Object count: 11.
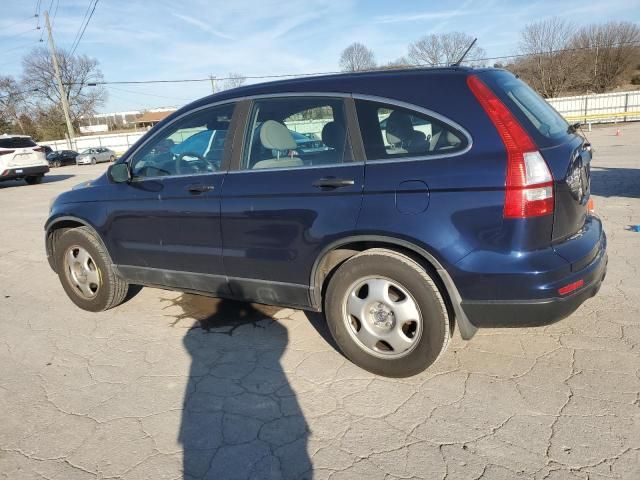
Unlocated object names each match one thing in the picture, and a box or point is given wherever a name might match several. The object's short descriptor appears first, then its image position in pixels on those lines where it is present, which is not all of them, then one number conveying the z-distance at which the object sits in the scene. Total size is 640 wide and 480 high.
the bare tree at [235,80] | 43.80
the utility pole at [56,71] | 34.15
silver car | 33.25
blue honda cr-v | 2.46
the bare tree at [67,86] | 53.16
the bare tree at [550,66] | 38.41
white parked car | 15.55
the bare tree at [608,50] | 39.75
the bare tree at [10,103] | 52.31
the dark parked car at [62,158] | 32.50
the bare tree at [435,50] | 39.78
